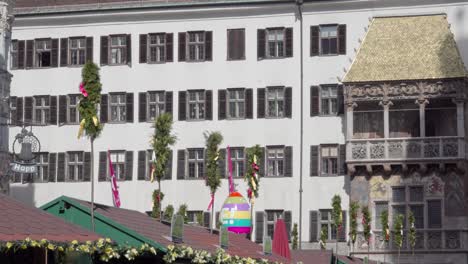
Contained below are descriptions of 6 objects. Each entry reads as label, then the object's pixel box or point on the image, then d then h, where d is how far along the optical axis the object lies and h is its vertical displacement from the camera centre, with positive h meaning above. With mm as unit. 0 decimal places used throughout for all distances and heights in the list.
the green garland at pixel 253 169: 52406 -497
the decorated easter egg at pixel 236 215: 46216 -2155
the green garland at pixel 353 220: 64812 -3270
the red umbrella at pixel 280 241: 43781 -2982
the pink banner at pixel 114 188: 68375 -1748
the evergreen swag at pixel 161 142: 41906 +510
